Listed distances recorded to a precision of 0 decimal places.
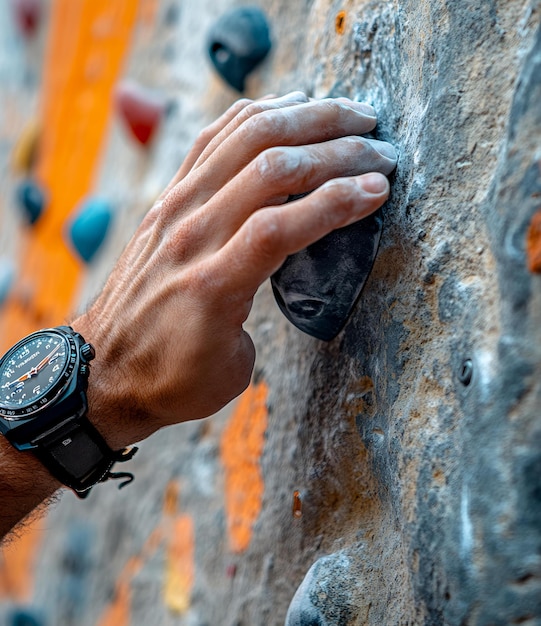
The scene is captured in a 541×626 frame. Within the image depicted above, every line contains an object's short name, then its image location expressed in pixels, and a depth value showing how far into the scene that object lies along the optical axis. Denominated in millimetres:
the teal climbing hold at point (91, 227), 1589
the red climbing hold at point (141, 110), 1482
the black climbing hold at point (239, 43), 1094
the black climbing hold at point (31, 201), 2076
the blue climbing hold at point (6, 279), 2295
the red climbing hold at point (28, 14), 2404
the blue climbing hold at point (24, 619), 1460
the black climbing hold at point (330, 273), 644
